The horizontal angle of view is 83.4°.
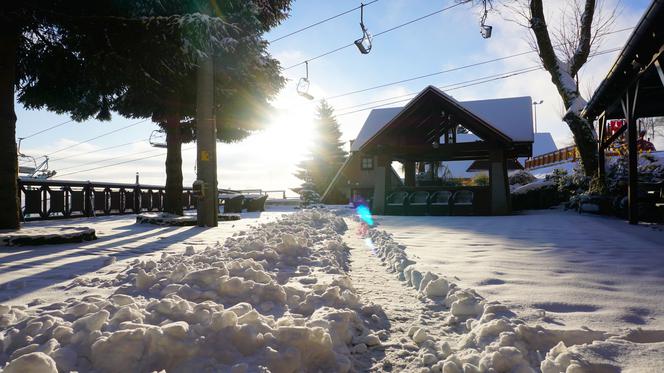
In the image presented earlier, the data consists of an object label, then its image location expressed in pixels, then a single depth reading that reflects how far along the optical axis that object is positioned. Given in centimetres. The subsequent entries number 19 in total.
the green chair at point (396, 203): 1523
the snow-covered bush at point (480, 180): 2099
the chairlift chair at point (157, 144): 1713
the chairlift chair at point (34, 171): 4359
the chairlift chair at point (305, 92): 1480
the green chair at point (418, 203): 1480
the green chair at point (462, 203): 1438
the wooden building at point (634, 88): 544
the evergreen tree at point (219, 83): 888
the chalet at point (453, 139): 1389
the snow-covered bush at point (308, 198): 2384
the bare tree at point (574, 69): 1416
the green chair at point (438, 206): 1458
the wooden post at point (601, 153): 1097
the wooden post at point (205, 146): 903
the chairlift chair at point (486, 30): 1254
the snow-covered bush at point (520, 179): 1985
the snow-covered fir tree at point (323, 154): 2950
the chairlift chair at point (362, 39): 1175
